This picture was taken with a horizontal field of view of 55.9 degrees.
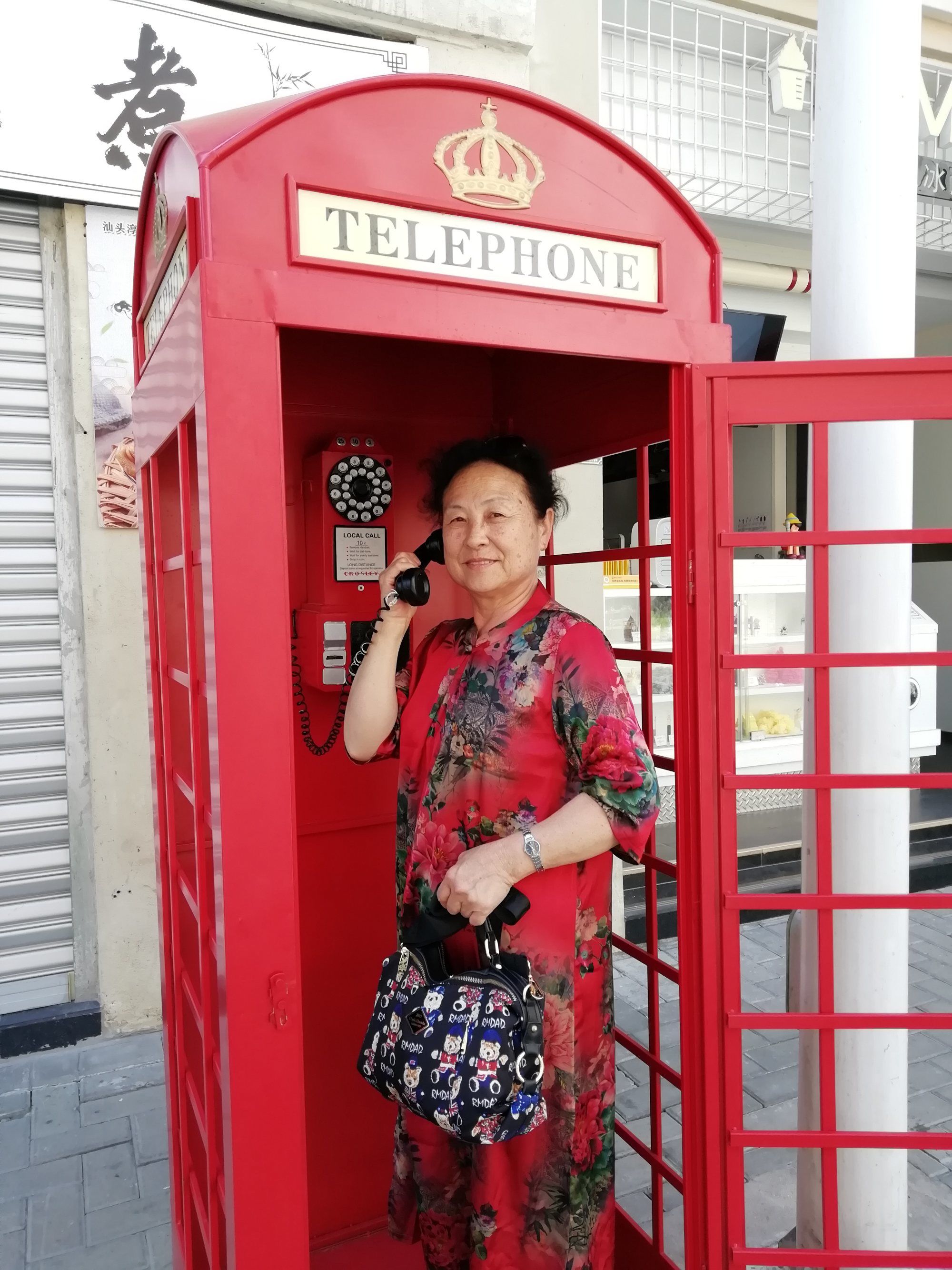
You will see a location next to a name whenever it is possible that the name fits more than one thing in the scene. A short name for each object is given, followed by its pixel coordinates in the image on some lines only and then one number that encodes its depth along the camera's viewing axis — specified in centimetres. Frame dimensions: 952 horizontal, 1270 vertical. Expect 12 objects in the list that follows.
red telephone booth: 151
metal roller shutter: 405
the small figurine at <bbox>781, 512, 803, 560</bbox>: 669
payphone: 247
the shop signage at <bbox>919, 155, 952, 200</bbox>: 630
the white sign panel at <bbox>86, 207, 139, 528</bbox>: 398
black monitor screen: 559
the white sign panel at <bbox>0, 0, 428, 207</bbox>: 374
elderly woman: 184
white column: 221
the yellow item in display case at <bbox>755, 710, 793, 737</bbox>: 624
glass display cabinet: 592
